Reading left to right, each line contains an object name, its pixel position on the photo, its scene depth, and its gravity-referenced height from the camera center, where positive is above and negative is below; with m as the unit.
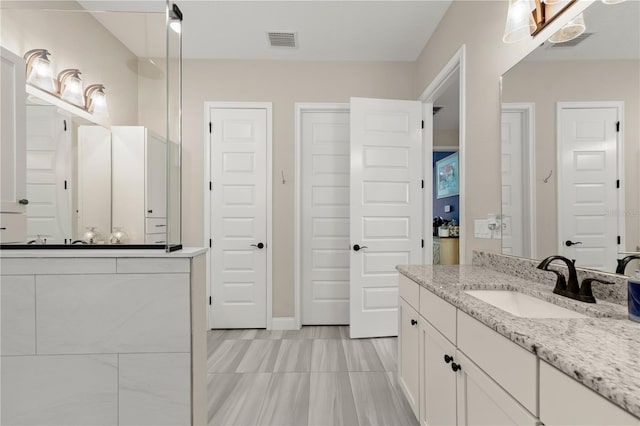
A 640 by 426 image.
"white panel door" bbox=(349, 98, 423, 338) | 2.97 +0.09
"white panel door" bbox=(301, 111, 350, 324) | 3.33 -0.03
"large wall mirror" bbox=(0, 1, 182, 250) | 1.34 +0.33
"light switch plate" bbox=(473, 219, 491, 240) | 1.93 -0.09
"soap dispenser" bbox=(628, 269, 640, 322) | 0.90 -0.25
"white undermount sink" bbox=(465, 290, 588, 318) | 1.15 -0.38
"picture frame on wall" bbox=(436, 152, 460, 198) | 5.27 +0.71
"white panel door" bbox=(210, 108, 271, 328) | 3.26 -0.04
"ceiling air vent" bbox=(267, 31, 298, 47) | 2.81 +1.70
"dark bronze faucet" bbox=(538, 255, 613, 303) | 1.11 -0.28
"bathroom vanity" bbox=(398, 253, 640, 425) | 0.61 -0.37
